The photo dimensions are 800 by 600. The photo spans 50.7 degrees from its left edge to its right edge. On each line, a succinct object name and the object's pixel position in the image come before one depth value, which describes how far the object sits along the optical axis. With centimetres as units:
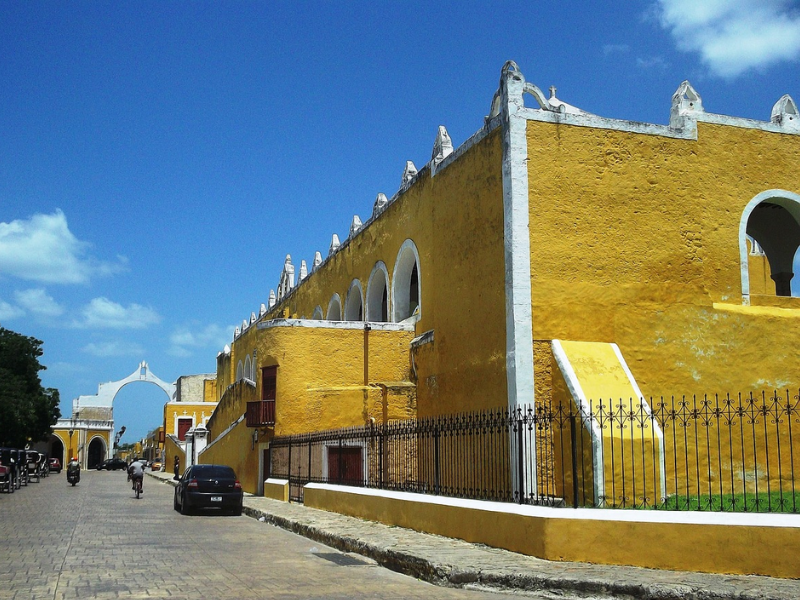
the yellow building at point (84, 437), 6650
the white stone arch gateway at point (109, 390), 6931
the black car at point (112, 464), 6600
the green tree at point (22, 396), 4231
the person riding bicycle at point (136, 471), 2491
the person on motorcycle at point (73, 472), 3394
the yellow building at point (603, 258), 1450
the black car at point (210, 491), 1819
